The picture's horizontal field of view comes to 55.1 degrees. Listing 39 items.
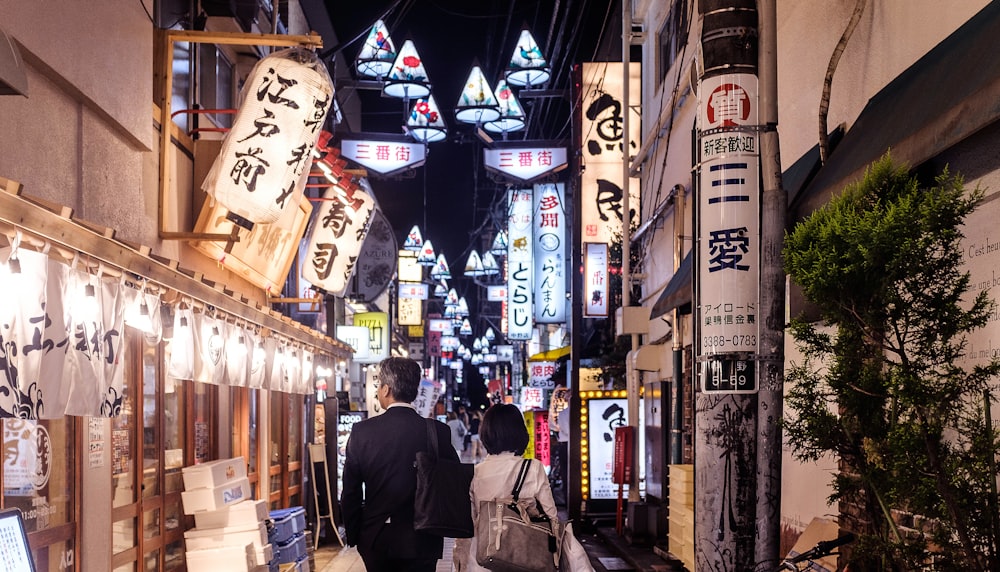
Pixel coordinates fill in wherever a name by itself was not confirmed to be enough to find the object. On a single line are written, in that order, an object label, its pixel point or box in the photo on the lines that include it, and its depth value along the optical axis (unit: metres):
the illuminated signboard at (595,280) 21.56
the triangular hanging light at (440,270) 49.31
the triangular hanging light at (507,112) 21.14
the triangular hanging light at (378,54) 18.44
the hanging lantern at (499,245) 44.81
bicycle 6.42
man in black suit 7.54
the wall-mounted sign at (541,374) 39.47
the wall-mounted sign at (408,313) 43.44
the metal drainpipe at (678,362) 15.55
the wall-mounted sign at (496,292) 52.67
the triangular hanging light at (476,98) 19.50
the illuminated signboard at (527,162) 23.33
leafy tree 4.14
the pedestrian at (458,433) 42.06
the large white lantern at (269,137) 10.27
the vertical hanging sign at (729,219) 5.68
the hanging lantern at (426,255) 43.28
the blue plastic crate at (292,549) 13.86
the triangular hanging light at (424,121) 21.16
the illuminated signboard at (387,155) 21.17
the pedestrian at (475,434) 56.16
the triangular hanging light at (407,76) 18.28
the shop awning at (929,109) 5.09
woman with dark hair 7.48
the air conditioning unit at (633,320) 18.95
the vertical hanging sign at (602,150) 20.66
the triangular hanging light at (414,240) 42.91
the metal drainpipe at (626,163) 18.10
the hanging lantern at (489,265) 49.72
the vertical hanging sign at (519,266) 30.00
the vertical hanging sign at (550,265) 28.50
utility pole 5.58
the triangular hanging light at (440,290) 63.67
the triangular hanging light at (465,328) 67.51
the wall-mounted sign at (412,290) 43.25
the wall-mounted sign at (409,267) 44.42
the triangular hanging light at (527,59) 19.45
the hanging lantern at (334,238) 16.69
